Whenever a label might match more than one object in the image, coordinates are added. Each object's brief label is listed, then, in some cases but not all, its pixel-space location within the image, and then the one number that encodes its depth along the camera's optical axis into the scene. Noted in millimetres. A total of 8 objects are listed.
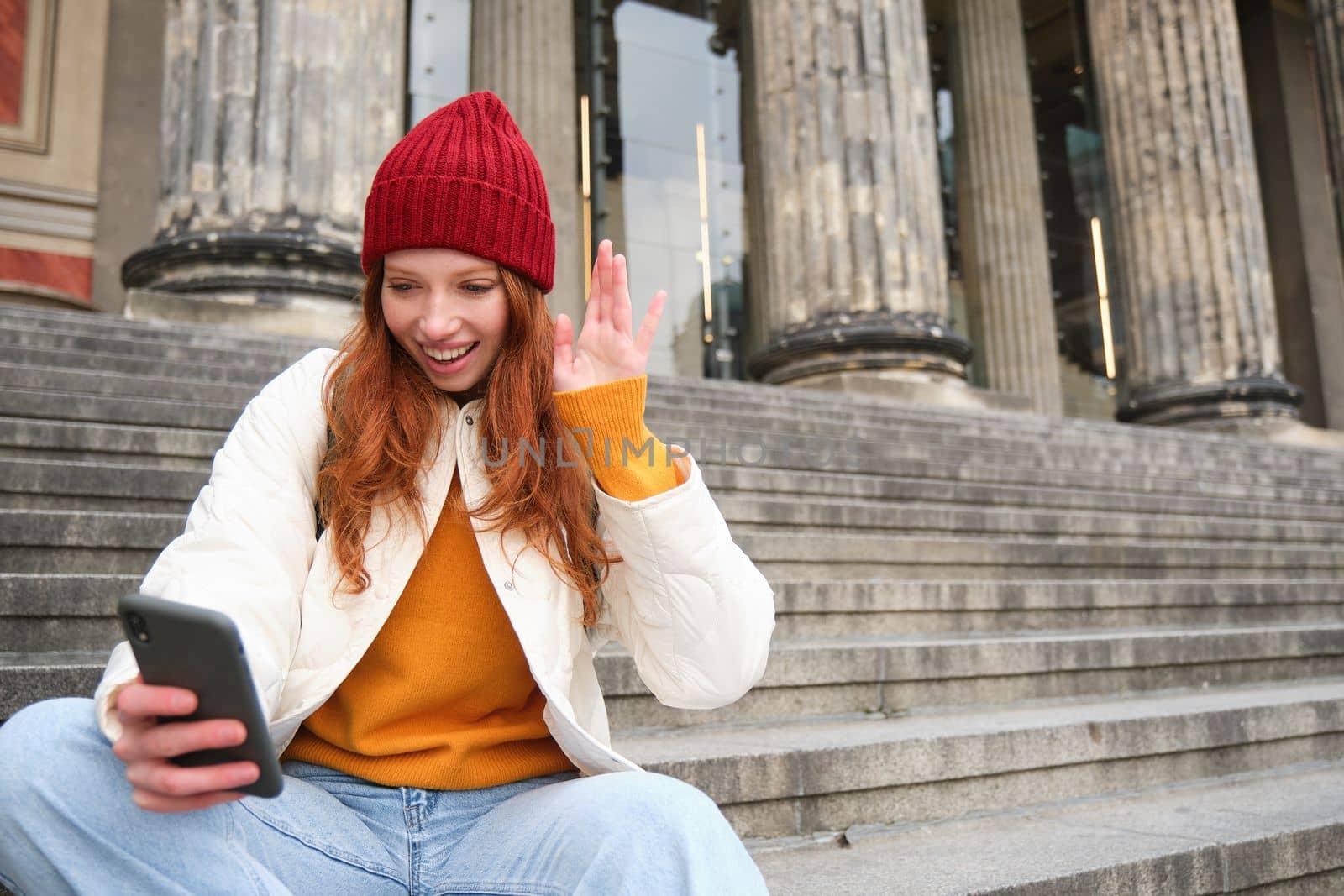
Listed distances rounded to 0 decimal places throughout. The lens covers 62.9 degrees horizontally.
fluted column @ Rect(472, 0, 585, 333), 11992
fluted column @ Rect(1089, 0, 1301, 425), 12227
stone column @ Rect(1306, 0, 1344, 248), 13555
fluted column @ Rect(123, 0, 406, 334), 6703
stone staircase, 2510
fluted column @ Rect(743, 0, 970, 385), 9281
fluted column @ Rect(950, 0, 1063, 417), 14992
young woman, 1349
